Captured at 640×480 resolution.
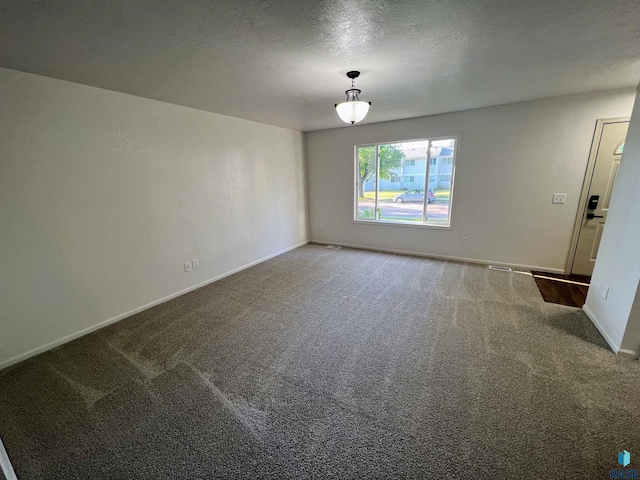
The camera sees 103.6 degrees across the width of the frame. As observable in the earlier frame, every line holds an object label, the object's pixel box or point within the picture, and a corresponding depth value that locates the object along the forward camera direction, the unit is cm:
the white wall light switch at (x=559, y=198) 346
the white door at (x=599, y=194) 311
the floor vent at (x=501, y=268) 383
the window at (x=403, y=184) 425
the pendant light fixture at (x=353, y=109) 240
